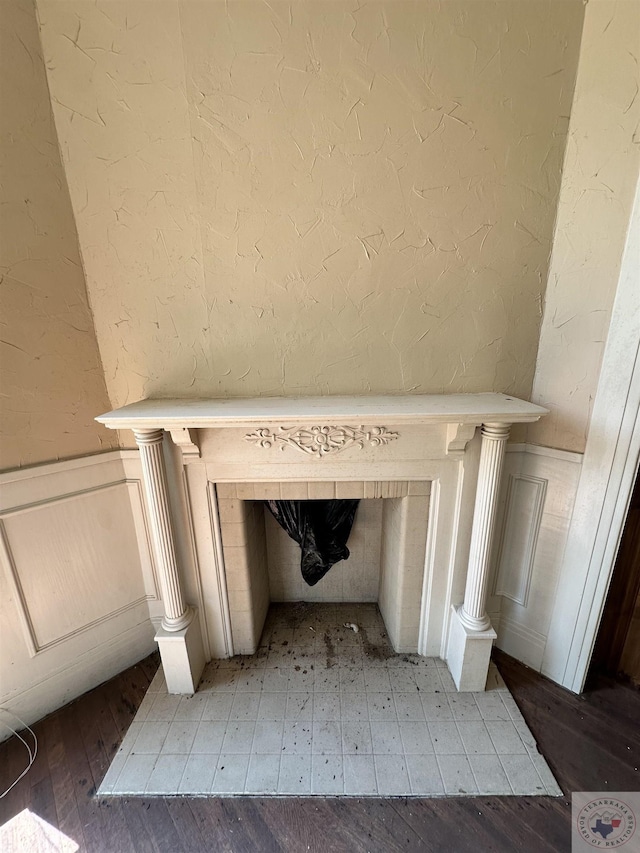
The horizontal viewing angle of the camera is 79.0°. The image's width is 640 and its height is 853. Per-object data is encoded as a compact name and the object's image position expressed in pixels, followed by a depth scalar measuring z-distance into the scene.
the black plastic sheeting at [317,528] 2.11
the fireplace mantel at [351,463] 1.45
